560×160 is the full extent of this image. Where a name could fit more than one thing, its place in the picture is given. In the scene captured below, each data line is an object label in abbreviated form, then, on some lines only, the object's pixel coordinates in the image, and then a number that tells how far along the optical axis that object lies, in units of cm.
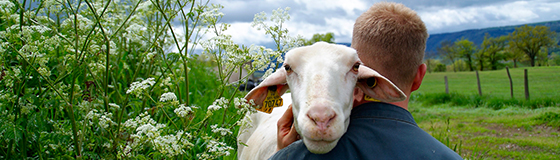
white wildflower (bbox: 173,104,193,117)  219
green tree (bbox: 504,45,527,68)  7562
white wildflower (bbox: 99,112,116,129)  234
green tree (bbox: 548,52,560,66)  6009
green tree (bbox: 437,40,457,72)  9672
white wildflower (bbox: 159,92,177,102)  223
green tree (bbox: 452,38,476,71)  8969
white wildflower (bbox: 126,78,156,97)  222
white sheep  150
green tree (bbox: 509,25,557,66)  6869
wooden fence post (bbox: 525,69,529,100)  1578
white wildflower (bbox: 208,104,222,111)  230
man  167
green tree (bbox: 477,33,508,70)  8288
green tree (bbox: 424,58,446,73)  9134
